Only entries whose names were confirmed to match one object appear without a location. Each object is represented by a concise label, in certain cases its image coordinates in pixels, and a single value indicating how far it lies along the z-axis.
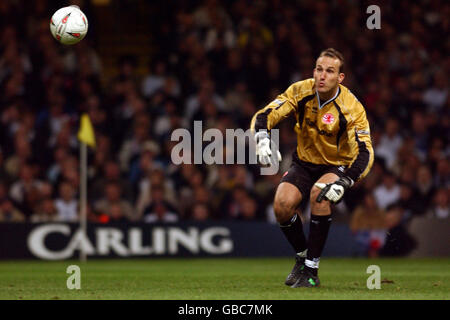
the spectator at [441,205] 15.48
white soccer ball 10.67
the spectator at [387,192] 15.91
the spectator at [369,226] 15.26
